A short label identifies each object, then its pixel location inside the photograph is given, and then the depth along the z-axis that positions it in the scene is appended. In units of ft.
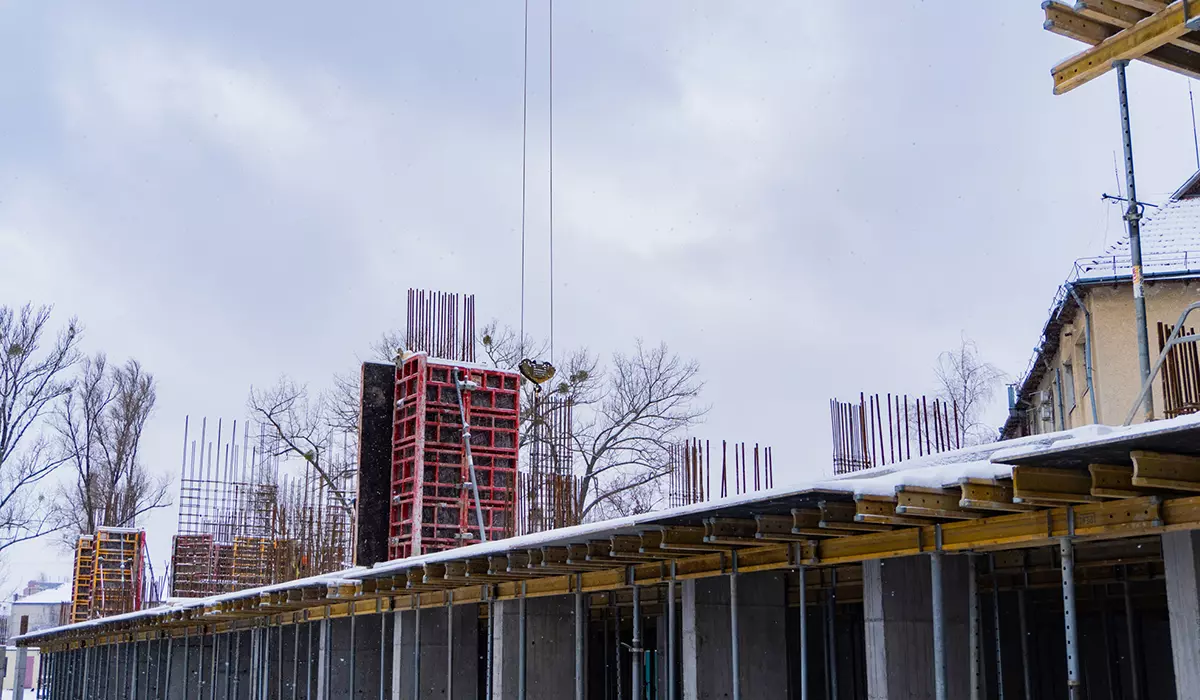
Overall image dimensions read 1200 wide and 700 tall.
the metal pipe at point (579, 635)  45.70
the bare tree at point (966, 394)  138.00
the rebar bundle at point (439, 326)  90.02
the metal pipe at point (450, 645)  56.34
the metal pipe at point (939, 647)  27.96
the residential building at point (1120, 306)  76.54
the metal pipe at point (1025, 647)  45.65
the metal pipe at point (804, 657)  32.07
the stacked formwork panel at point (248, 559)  135.23
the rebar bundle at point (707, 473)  51.96
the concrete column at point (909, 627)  33.63
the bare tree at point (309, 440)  137.18
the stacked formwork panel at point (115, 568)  143.74
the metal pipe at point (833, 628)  45.93
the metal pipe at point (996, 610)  42.45
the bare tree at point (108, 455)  173.58
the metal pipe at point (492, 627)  53.01
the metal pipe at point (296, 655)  70.69
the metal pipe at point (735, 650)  35.55
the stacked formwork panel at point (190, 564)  136.56
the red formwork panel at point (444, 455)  79.30
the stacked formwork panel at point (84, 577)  147.54
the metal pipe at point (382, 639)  61.77
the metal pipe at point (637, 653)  40.42
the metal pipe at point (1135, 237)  36.70
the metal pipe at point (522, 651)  48.29
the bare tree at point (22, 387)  148.46
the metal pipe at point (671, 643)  38.83
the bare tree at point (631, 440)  131.44
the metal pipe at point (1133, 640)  47.06
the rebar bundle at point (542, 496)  67.82
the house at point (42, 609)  274.16
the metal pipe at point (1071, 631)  24.32
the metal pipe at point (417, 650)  56.44
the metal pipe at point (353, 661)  63.90
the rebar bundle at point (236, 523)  130.21
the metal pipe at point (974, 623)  32.35
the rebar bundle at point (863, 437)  48.41
